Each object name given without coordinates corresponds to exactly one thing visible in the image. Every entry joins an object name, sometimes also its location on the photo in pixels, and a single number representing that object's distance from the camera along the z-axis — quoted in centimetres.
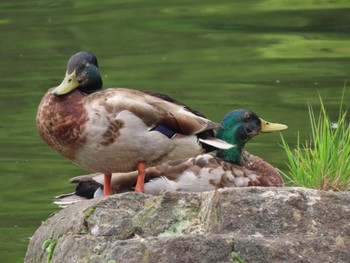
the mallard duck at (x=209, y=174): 1673
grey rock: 1039
